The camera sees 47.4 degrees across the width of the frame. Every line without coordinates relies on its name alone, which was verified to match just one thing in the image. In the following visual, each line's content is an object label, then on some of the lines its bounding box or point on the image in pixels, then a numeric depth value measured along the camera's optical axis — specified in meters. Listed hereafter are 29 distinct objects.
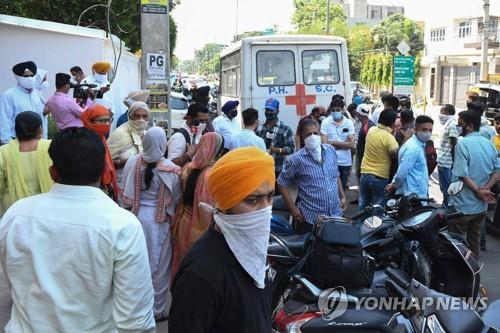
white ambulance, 10.52
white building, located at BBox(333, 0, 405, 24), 96.12
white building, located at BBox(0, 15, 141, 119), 11.48
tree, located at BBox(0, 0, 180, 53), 15.71
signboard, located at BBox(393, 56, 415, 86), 16.30
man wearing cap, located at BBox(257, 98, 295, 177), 7.77
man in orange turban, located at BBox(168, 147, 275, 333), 1.79
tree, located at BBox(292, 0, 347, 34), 66.52
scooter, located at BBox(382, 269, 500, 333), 2.57
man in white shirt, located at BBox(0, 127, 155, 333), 2.17
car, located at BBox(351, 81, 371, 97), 35.01
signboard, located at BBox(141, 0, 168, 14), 7.21
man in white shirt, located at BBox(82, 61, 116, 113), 7.74
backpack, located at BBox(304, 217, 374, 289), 3.39
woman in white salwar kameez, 4.40
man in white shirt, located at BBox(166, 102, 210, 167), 5.14
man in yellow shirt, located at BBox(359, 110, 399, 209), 6.41
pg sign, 7.35
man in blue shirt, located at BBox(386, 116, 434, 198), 5.68
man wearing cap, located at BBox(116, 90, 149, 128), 7.25
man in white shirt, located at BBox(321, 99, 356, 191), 8.42
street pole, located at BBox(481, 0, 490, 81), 25.48
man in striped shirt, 4.95
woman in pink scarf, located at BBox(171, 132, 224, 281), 4.18
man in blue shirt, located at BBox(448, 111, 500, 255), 5.55
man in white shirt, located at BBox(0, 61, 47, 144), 6.82
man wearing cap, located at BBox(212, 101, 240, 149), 7.82
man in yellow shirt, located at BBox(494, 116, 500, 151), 7.21
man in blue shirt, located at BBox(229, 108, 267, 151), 6.21
